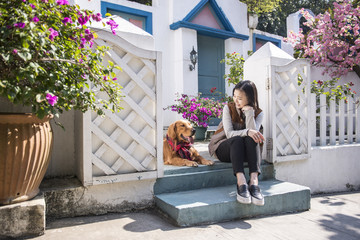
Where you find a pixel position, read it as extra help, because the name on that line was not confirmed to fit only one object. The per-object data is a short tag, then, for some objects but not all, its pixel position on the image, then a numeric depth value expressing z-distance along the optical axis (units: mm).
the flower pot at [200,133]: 5223
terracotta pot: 1743
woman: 2406
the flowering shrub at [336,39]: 5164
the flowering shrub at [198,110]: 5078
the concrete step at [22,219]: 1771
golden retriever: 2746
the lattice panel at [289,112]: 3174
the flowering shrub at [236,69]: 5438
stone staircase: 2195
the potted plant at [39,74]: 1392
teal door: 6922
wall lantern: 6312
